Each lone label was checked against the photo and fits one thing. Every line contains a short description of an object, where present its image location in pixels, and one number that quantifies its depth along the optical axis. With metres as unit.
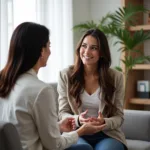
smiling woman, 2.24
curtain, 3.01
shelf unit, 3.52
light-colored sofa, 2.52
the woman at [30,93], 1.47
